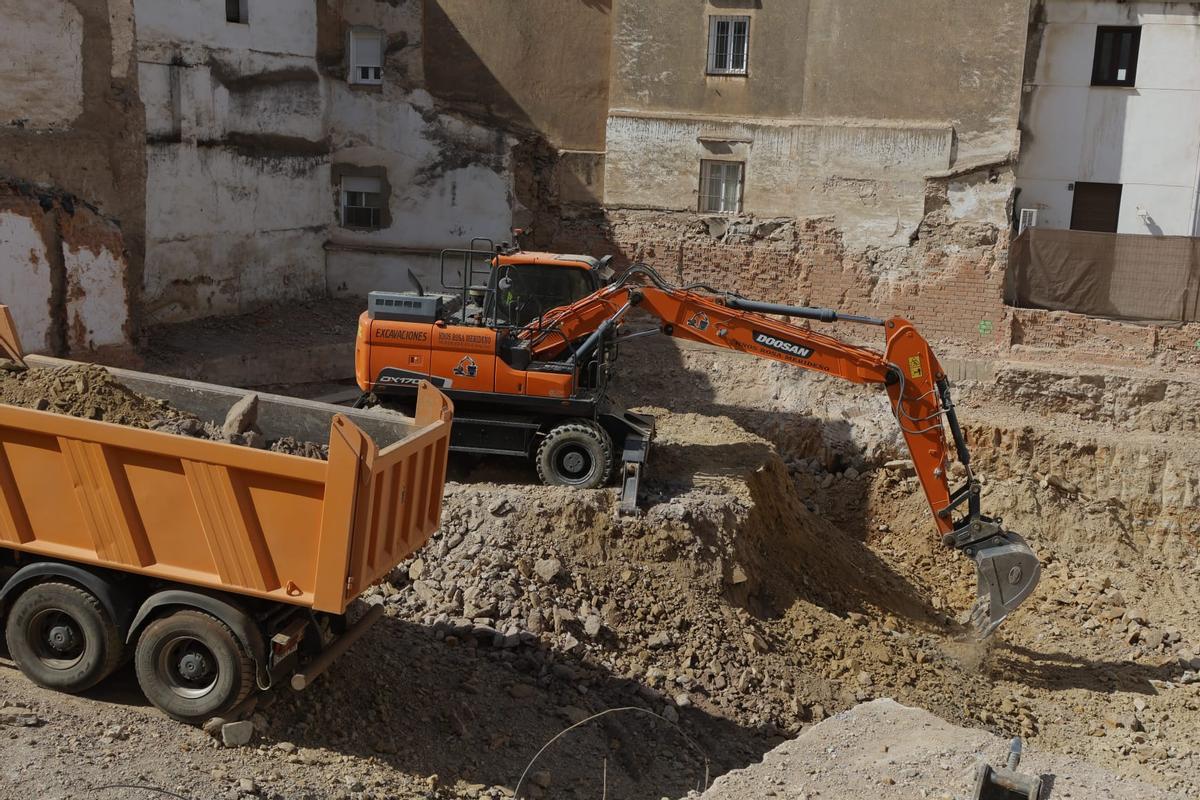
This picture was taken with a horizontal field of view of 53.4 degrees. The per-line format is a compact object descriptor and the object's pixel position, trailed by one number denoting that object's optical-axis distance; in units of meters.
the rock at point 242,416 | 8.67
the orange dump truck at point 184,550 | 7.39
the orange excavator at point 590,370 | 12.00
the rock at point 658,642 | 10.95
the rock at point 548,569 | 11.23
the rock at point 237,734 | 7.63
